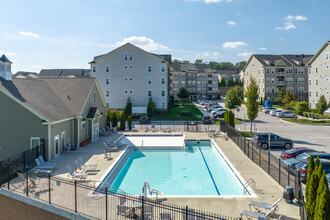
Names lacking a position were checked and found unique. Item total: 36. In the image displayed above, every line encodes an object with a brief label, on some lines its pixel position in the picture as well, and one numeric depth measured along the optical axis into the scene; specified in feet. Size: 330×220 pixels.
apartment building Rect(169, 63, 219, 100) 349.41
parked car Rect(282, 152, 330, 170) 61.41
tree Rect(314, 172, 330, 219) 28.94
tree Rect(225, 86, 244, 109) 159.74
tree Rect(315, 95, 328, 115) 151.02
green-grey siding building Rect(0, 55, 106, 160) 65.31
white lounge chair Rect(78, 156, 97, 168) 59.62
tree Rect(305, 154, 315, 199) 36.03
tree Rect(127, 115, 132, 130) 124.98
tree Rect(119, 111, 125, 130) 125.70
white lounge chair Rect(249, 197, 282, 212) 37.75
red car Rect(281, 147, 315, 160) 68.90
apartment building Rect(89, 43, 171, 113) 188.44
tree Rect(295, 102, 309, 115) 161.38
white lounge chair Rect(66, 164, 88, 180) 52.75
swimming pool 55.77
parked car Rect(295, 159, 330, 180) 56.13
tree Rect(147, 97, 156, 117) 174.29
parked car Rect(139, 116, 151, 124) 147.64
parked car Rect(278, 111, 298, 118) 172.86
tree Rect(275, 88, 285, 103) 226.79
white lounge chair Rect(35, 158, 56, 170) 56.70
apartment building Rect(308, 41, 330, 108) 179.52
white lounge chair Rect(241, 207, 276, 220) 35.35
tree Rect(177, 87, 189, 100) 294.52
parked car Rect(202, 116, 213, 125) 145.57
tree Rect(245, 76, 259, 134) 112.03
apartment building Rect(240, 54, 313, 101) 261.03
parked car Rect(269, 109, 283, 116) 180.63
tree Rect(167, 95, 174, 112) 193.26
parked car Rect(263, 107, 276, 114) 195.60
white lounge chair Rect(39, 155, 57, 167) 59.55
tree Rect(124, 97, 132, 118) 166.09
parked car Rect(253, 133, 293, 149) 87.76
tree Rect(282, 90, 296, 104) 210.38
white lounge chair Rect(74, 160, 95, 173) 58.70
